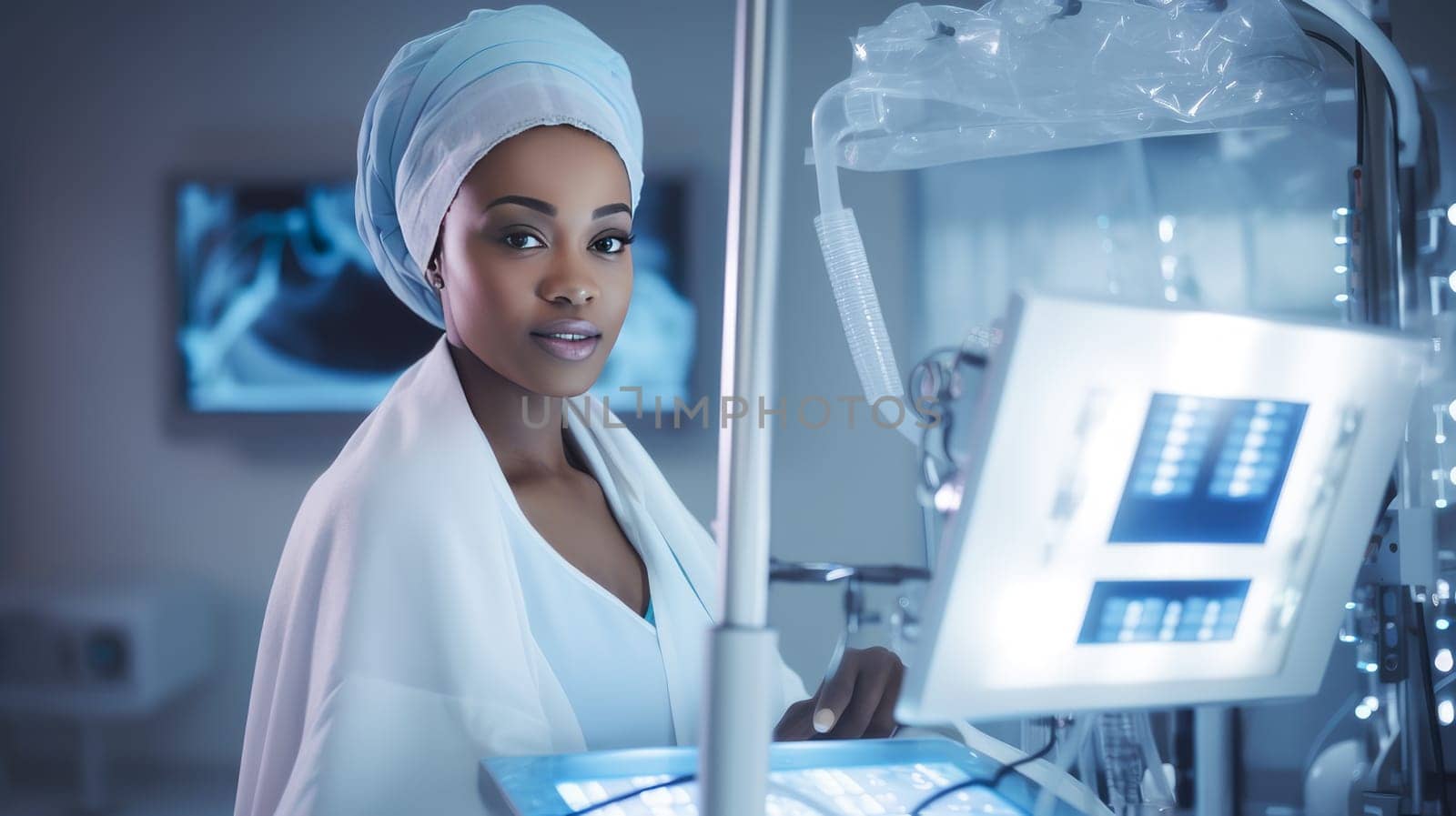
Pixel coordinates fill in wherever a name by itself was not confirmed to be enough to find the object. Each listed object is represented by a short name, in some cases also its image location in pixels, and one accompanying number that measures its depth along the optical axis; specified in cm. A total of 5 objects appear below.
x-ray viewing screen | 251
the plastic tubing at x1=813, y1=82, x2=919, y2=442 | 75
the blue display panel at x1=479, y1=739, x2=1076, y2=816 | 58
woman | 83
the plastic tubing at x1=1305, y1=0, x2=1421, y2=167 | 65
